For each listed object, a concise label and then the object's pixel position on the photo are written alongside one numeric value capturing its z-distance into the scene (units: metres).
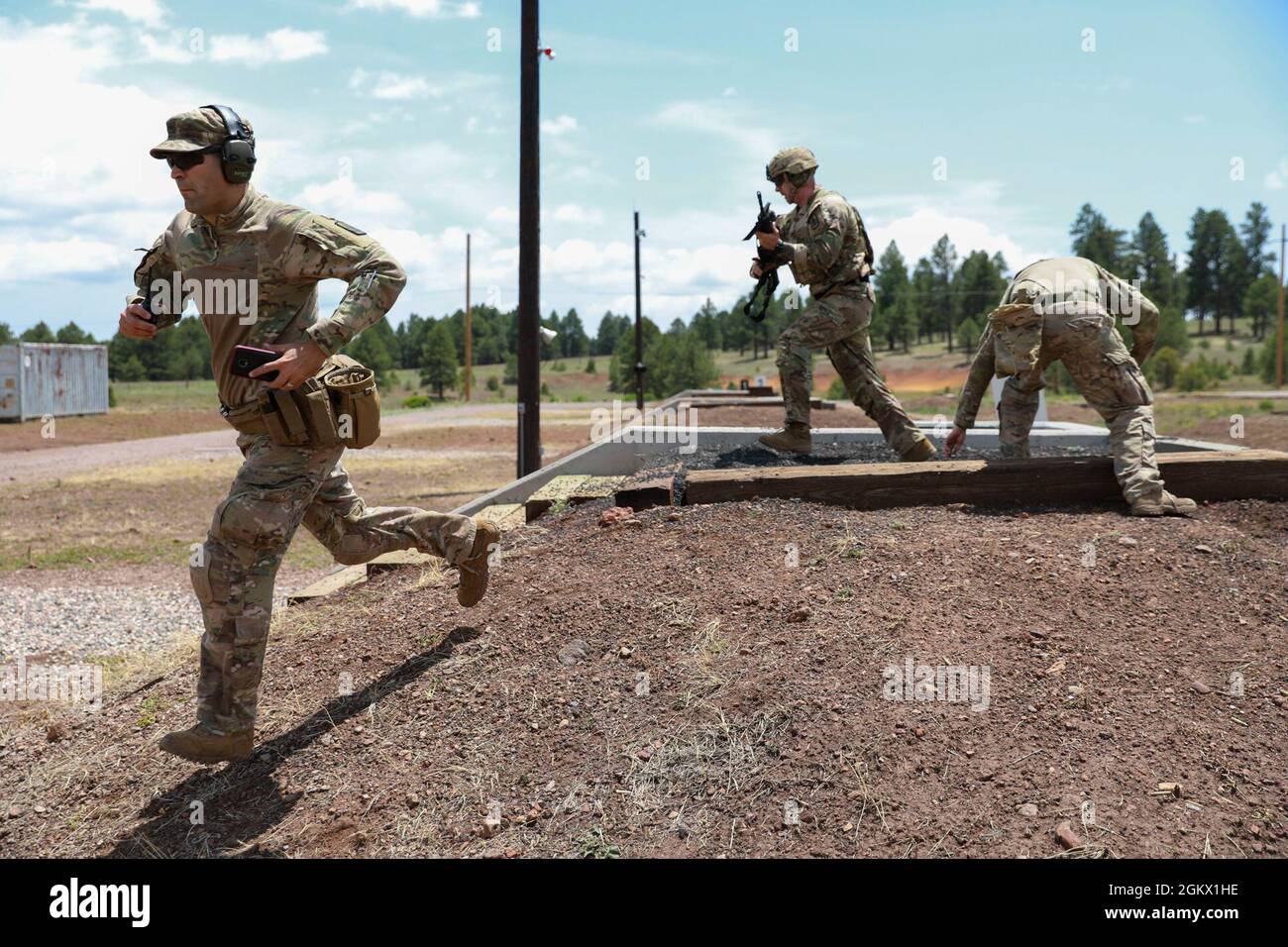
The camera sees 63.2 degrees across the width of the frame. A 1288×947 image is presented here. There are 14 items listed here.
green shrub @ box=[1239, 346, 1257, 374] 59.97
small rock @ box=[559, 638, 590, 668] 4.11
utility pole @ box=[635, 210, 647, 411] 31.88
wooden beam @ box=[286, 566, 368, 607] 5.59
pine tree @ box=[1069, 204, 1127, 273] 75.88
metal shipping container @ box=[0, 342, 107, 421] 27.83
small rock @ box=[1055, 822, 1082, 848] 2.83
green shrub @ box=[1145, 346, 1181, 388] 48.03
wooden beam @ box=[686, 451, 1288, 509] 5.54
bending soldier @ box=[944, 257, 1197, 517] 5.54
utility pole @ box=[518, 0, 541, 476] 10.38
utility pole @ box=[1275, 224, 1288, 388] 51.22
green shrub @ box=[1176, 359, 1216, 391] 46.53
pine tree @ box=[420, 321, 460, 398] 61.44
